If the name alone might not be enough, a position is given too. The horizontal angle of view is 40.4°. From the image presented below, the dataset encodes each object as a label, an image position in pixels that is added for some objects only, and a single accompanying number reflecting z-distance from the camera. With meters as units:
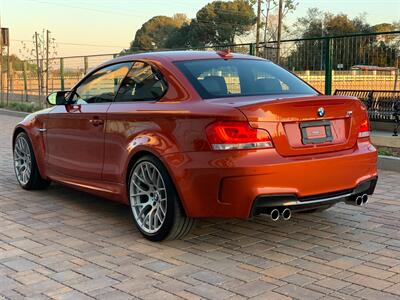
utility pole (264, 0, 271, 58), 15.11
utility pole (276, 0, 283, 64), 12.12
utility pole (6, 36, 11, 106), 24.34
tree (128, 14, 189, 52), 86.25
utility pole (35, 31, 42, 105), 20.85
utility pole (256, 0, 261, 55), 14.57
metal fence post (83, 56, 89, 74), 18.33
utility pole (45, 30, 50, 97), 20.61
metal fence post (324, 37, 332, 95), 10.65
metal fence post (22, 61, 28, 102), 23.91
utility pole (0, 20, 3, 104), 24.28
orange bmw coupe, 4.03
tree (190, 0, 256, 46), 71.88
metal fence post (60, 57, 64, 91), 19.42
